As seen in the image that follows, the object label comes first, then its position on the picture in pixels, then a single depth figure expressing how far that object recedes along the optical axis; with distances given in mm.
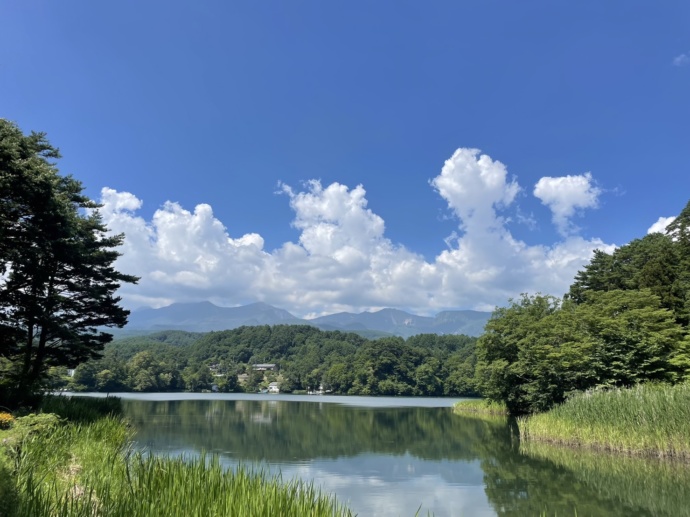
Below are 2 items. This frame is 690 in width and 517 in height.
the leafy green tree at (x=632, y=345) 21656
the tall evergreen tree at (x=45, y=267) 13797
